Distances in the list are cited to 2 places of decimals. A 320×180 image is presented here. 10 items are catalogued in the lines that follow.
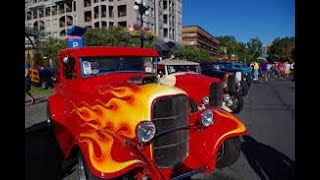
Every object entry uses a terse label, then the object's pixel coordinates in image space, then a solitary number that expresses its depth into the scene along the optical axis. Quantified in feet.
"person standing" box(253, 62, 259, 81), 57.93
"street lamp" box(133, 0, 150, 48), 28.97
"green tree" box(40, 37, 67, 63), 59.38
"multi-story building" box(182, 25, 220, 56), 147.45
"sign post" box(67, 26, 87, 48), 27.17
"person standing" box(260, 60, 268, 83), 58.05
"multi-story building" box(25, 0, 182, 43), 104.94
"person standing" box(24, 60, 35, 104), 25.24
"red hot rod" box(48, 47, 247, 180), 8.68
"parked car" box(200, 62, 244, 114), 23.74
